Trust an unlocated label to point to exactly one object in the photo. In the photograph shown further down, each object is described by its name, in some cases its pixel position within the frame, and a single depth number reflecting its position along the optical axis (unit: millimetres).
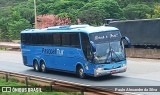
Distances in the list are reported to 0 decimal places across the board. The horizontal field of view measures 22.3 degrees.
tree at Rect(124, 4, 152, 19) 83812
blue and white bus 21094
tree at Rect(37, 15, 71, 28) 80250
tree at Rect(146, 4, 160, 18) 71300
